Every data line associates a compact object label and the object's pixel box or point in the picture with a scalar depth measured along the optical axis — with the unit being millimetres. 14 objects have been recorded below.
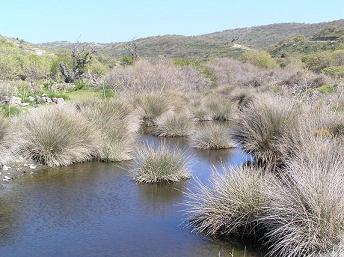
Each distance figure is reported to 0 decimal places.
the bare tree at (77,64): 41462
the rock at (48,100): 26025
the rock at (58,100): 25366
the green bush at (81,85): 33944
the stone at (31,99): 25881
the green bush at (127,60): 50812
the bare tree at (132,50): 52675
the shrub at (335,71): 49081
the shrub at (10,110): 19869
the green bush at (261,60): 66406
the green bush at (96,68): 55934
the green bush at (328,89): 31272
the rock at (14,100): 24044
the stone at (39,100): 25642
